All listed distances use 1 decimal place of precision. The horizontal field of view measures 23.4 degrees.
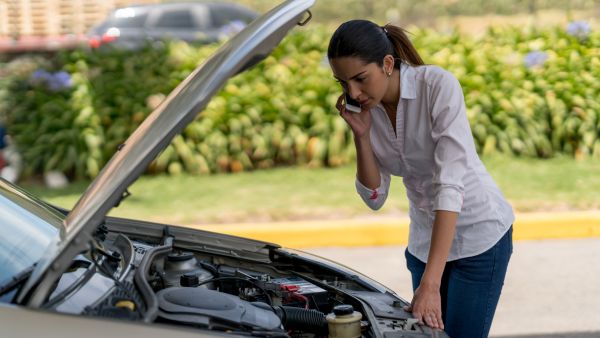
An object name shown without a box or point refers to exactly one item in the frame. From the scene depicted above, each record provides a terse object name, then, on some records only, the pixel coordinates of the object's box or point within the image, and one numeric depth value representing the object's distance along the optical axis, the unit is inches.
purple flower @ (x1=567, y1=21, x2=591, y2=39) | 595.1
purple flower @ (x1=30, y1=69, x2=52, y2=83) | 541.2
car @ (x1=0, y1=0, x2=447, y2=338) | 142.2
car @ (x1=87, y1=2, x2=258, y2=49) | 941.7
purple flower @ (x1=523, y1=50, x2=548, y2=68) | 573.1
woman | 182.3
